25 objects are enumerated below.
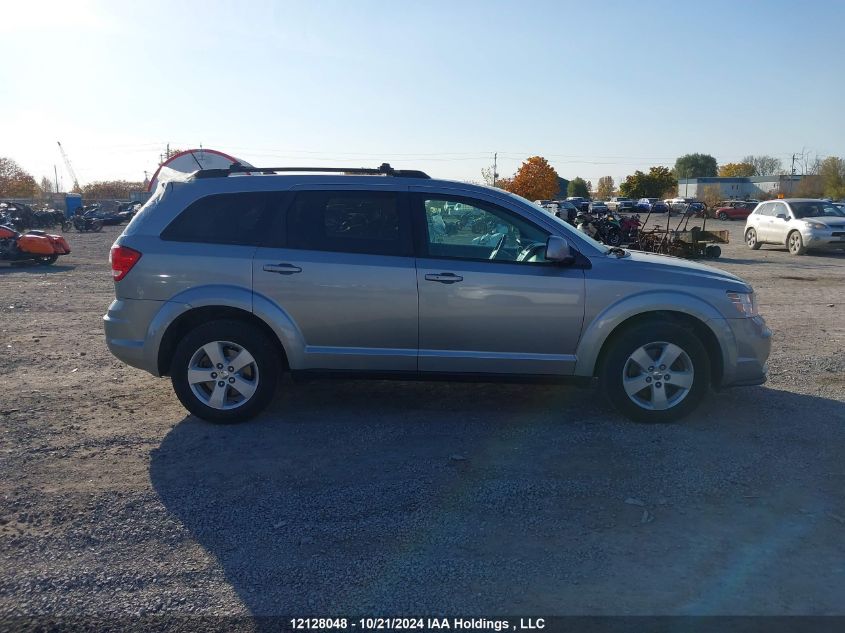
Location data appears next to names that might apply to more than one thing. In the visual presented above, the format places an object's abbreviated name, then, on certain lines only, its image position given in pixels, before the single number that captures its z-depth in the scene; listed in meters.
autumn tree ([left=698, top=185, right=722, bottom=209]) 76.24
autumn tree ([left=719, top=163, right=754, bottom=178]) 138.38
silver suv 5.44
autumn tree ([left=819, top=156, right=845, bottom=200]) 73.44
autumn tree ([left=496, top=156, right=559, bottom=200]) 74.31
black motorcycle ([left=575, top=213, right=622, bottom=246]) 22.00
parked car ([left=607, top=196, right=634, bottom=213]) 67.38
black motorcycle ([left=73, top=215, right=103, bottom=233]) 43.62
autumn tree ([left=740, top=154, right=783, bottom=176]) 142.75
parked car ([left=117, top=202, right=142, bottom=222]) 54.68
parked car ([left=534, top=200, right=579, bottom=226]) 25.42
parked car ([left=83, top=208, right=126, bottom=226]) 48.12
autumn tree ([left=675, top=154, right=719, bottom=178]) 132.00
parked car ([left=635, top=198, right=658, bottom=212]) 68.16
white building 105.42
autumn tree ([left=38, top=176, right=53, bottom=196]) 143.12
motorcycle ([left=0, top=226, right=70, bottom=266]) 18.64
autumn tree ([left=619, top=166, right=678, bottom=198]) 90.00
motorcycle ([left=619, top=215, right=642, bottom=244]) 22.29
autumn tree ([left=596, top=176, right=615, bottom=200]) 139.88
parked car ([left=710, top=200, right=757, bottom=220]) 61.06
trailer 20.22
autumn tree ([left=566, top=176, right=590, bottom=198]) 113.31
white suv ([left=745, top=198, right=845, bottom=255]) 20.58
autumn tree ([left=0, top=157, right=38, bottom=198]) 93.12
